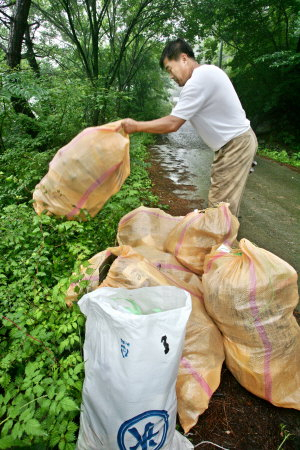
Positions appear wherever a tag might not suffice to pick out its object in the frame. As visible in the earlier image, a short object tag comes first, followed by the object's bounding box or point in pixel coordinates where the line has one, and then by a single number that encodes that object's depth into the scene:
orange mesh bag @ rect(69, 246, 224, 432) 1.29
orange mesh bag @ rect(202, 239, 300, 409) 1.35
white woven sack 0.95
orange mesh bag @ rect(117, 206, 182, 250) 2.06
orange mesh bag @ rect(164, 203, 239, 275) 1.82
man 1.94
